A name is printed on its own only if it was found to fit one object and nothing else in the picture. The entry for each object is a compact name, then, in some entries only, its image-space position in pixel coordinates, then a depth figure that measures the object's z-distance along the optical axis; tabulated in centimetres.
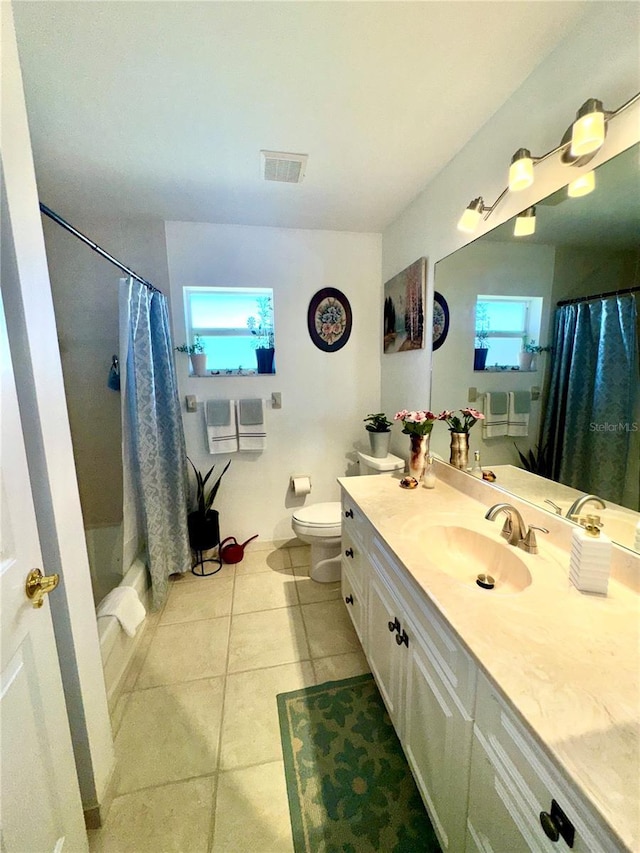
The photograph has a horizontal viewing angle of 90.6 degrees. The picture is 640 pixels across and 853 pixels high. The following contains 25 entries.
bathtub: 135
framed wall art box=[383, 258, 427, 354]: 188
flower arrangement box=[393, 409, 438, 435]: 169
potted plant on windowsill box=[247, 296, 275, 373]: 236
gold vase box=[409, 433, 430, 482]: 171
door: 66
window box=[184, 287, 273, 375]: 233
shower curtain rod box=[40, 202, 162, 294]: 114
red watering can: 238
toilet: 200
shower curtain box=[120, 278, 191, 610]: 173
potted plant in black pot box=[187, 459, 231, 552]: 227
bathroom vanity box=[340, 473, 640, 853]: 49
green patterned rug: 97
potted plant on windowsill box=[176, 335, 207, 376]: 226
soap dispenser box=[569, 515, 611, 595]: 82
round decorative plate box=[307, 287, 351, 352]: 239
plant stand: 227
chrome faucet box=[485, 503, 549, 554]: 104
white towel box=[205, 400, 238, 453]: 231
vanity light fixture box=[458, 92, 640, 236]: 84
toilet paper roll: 247
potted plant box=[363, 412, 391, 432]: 226
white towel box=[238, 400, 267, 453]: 235
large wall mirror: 88
